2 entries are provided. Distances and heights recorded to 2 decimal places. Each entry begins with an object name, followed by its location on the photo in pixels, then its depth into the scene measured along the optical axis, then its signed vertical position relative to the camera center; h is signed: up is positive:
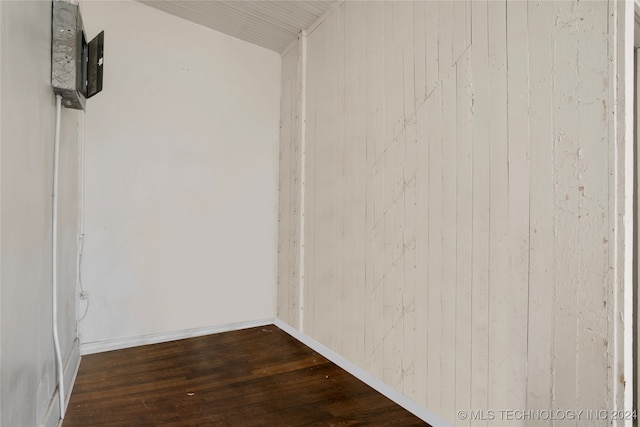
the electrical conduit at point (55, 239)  1.64 -0.12
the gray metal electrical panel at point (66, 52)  1.59 +0.70
